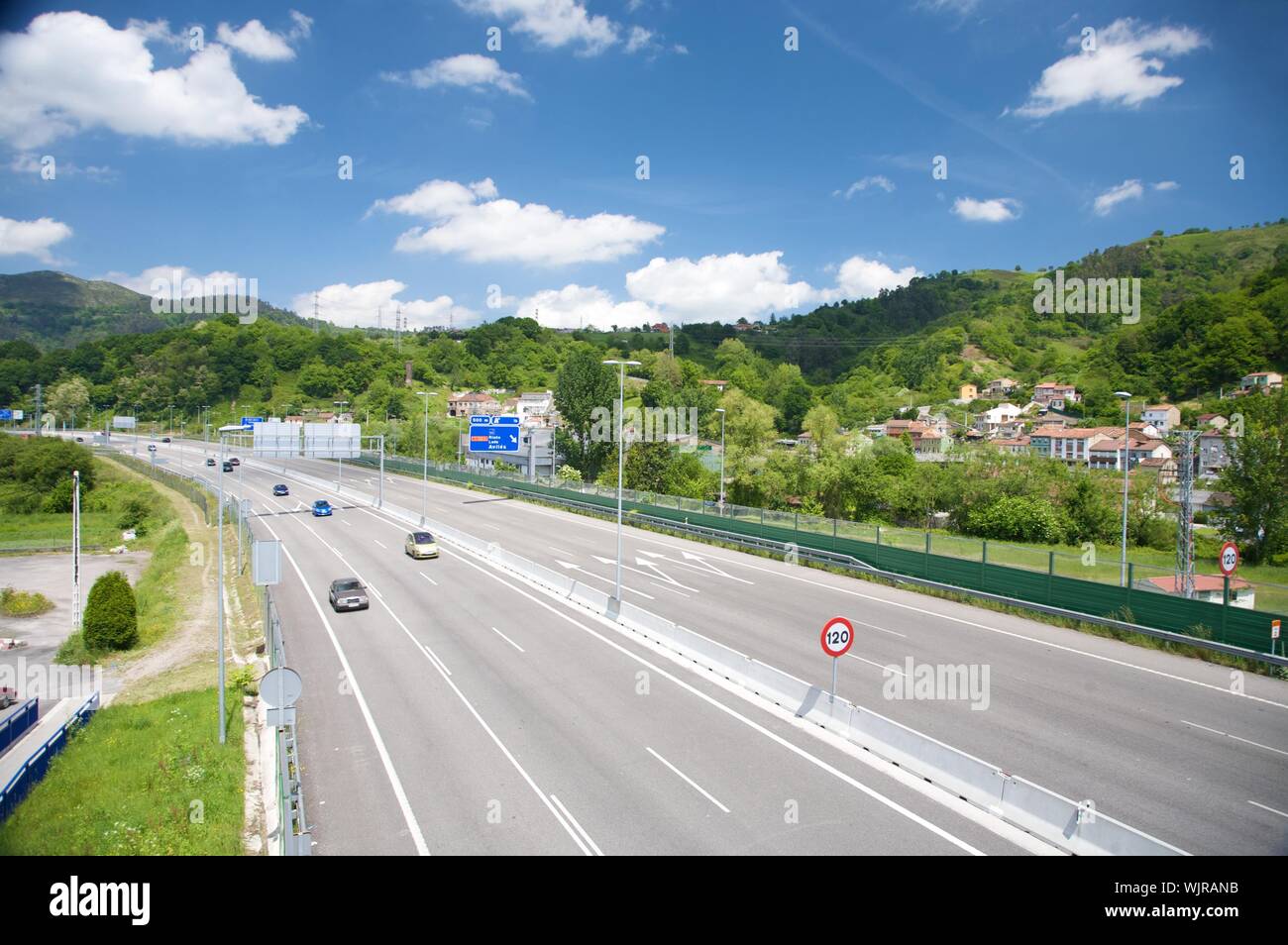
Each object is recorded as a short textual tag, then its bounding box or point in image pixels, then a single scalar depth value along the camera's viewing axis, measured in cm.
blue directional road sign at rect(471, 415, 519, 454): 6562
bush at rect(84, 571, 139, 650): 2742
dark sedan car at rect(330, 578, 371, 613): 2681
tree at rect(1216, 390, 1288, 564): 4650
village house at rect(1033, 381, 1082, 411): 14175
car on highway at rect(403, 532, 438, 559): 3706
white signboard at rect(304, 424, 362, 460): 5103
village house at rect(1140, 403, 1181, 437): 11494
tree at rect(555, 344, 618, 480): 7438
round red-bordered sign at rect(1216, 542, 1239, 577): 2106
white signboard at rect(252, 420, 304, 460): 4973
